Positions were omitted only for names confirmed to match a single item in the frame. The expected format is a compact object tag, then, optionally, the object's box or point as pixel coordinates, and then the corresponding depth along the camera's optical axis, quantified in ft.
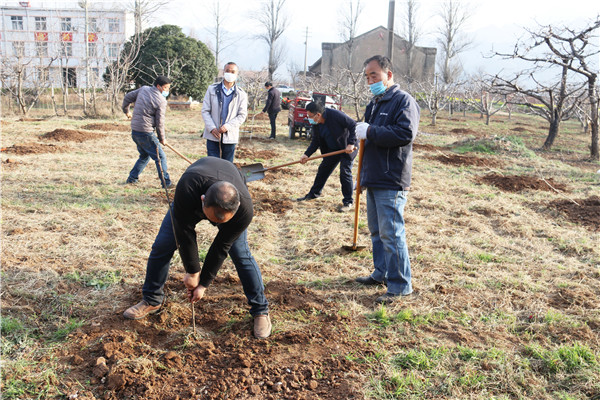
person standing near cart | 42.50
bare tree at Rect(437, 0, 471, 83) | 135.74
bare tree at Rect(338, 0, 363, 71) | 143.43
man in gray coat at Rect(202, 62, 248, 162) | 17.84
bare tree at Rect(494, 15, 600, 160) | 36.22
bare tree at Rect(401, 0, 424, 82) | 142.61
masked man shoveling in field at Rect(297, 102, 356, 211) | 20.20
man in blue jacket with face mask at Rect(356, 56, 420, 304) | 10.96
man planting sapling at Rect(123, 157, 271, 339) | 7.66
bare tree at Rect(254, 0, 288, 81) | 145.48
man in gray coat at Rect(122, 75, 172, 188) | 20.56
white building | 108.58
